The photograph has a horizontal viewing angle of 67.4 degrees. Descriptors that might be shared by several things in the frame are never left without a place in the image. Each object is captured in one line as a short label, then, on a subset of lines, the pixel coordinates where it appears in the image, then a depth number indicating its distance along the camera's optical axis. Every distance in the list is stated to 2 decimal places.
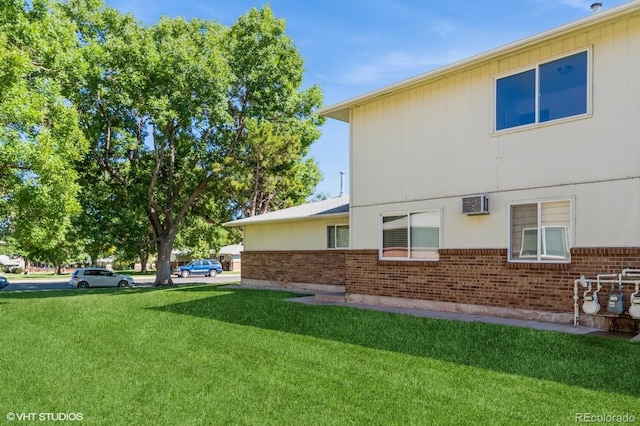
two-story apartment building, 8.43
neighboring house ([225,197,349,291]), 17.58
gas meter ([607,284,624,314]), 7.95
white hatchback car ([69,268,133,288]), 27.34
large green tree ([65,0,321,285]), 20.17
